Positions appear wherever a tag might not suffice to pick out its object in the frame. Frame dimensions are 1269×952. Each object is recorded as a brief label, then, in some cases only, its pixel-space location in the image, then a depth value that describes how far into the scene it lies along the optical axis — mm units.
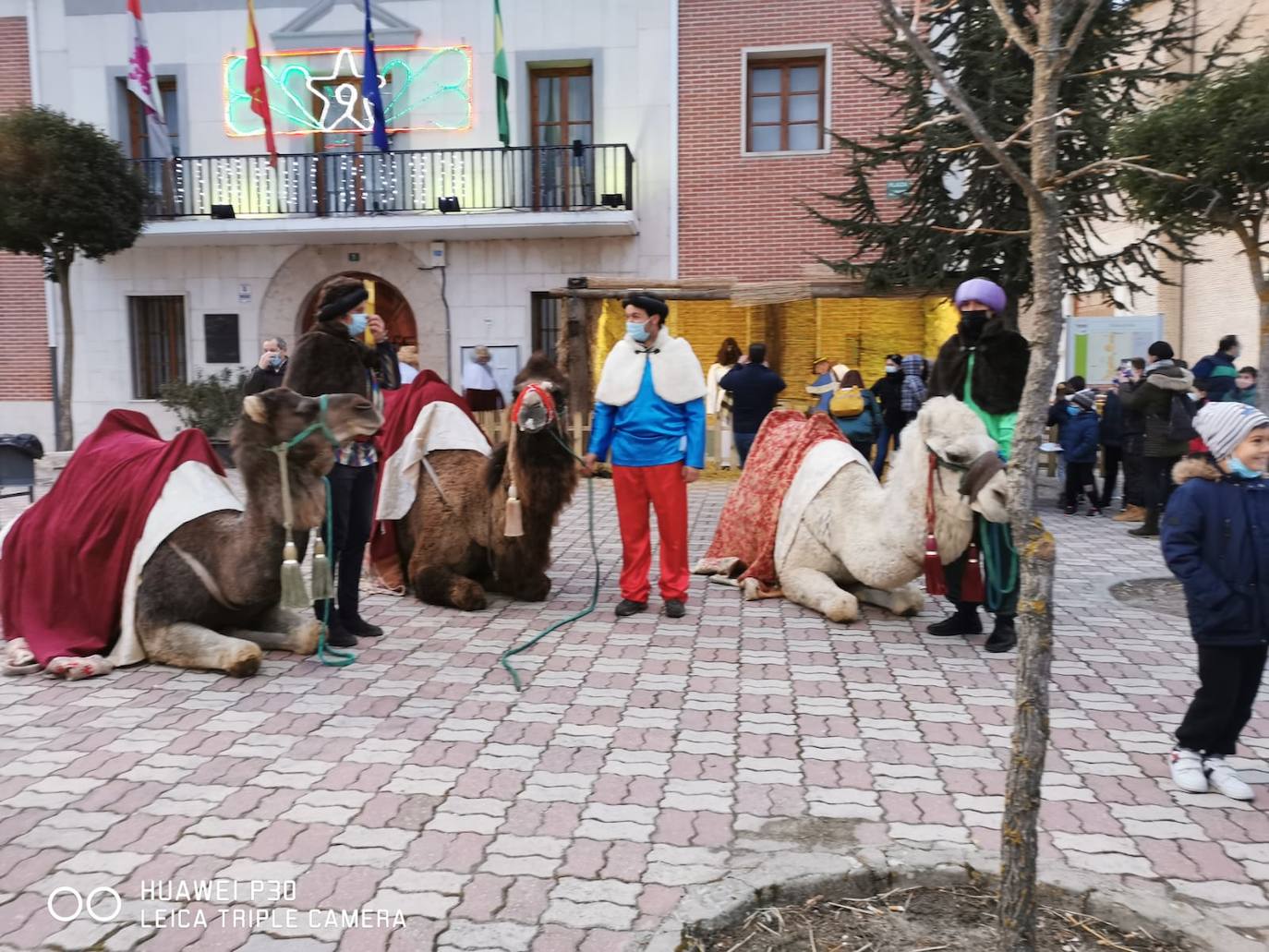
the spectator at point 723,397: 14266
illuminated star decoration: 17469
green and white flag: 16047
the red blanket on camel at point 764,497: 7301
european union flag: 16266
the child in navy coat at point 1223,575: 3754
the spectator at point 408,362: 11055
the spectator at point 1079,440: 11555
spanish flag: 16422
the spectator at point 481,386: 13938
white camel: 5594
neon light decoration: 17203
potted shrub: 16219
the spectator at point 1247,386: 10961
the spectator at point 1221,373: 10023
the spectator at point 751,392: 11141
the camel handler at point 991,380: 5736
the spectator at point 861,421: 11359
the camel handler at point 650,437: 6656
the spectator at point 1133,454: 10695
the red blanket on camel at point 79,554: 5301
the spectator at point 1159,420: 9742
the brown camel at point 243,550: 5055
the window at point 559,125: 16922
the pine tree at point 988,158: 10828
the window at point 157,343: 18281
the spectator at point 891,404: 12609
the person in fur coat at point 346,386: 5672
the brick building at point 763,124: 16391
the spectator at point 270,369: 9023
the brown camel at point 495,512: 6656
